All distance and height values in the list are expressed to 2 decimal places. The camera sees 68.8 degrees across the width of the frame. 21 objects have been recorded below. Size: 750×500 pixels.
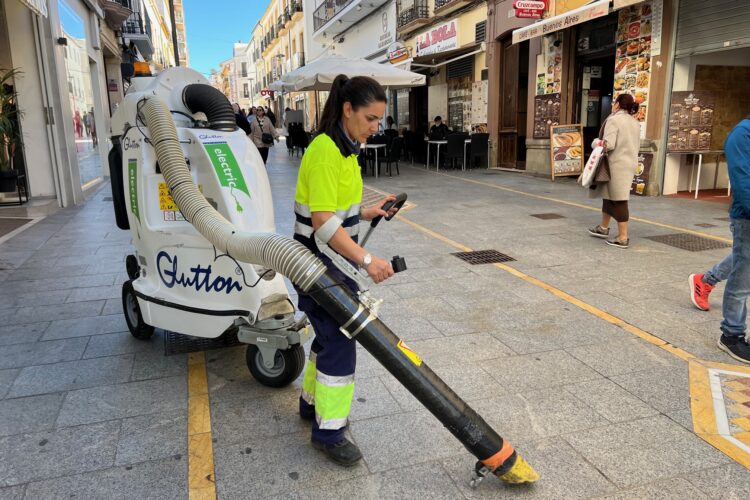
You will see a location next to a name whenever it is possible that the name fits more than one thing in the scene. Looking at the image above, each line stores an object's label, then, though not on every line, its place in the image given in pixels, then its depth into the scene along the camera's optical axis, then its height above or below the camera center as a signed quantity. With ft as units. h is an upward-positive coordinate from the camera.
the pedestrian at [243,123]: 35.50 +0.66
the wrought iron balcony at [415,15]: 61.77 +13.07
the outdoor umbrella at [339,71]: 40.83 +4.32
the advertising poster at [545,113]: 43.01 +1.08
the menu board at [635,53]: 33.06 +4.37
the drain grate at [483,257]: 20.04 -4.72
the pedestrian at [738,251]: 11.23 -2.73
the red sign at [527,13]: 40.82 +8.37
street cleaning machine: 10.37 -1.53
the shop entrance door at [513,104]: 49.80 +2.20
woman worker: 7.64 -1.21
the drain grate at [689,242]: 21.25 -4.63
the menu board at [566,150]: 40.96 -1.68
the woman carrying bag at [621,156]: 21.61 -1.19
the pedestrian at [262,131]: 39.60 +0.14
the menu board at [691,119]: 32.45 +0.31
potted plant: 30.32 +0.44
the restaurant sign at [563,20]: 32.60 +6.81
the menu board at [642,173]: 33.40 -2.86
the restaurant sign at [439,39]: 56.13 +9.59
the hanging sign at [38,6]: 25.77 +6.25
